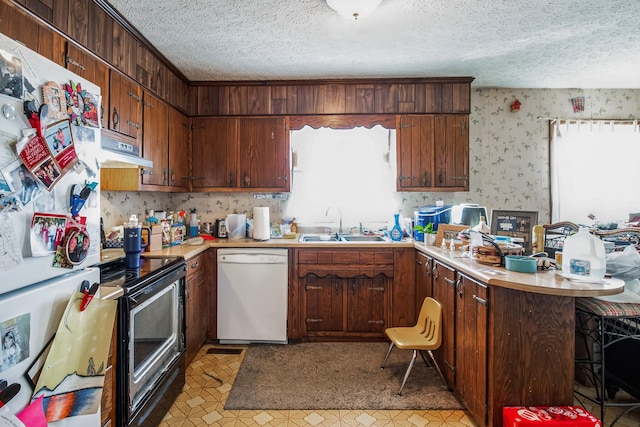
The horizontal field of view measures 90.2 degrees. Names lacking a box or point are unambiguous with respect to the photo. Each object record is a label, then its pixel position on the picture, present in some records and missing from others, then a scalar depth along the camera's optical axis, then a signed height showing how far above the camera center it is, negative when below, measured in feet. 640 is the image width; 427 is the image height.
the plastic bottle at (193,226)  10.72 -0.49
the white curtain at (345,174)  11.17 +1.32
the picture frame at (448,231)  8.40 -0.51
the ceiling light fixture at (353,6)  6.08 +4.00
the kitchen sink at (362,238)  10.55 -0.89
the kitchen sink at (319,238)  10.33 -0.87
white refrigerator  2.64 -0.36
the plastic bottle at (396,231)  9.94 -0.62
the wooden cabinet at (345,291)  9.43 -2.37
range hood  5.09 +0.96
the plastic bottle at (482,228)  7.66 -0.39
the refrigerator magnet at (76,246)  3.28 -0.37
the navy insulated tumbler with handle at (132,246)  6.01 -0.66
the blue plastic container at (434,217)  9.57 -0.15
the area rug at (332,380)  6.77 -4.01
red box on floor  4.80 -3.16
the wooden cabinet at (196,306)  8.11 -2.55
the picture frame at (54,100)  3.07 +1.11
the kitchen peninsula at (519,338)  5.19 -2.11
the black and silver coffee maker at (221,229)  10.66 -0.59
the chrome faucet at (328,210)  11.26 +0.03
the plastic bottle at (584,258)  5.28 -0.77
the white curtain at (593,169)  11.30 +1.53
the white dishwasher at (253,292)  9.29 -2.36
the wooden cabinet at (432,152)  10.34 +1.95
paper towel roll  9.86 -0.34
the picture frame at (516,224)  7.10 -0.28
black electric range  5.09 -1.11
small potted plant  8.83 -0.58
